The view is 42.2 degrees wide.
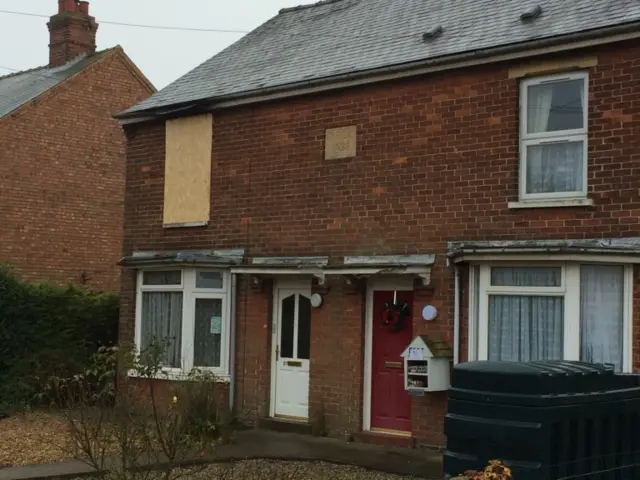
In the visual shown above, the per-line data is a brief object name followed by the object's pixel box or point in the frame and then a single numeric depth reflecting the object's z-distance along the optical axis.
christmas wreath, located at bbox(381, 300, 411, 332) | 11.46
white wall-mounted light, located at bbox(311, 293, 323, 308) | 12.09
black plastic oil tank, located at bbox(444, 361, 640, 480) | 4.84
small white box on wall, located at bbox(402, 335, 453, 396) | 10.47
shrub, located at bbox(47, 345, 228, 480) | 6.91
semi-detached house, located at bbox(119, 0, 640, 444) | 9.74
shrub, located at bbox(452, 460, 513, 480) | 4.43
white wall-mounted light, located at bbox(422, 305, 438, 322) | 10.81
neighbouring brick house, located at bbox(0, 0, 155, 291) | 20.25
